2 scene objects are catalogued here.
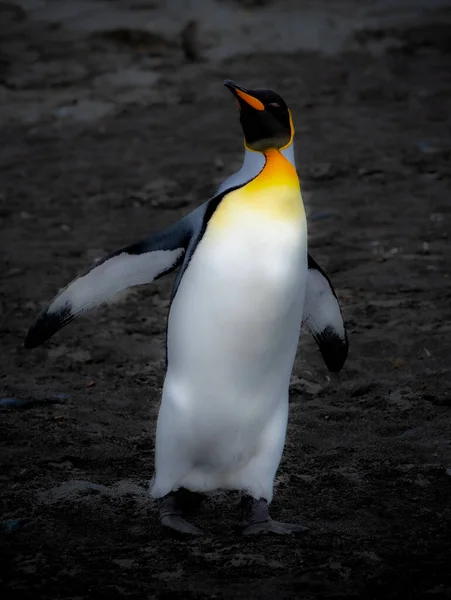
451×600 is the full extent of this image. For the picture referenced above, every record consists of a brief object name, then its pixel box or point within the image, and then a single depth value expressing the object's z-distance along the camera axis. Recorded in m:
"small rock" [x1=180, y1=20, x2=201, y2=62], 18.66
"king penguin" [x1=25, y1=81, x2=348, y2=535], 6.19
